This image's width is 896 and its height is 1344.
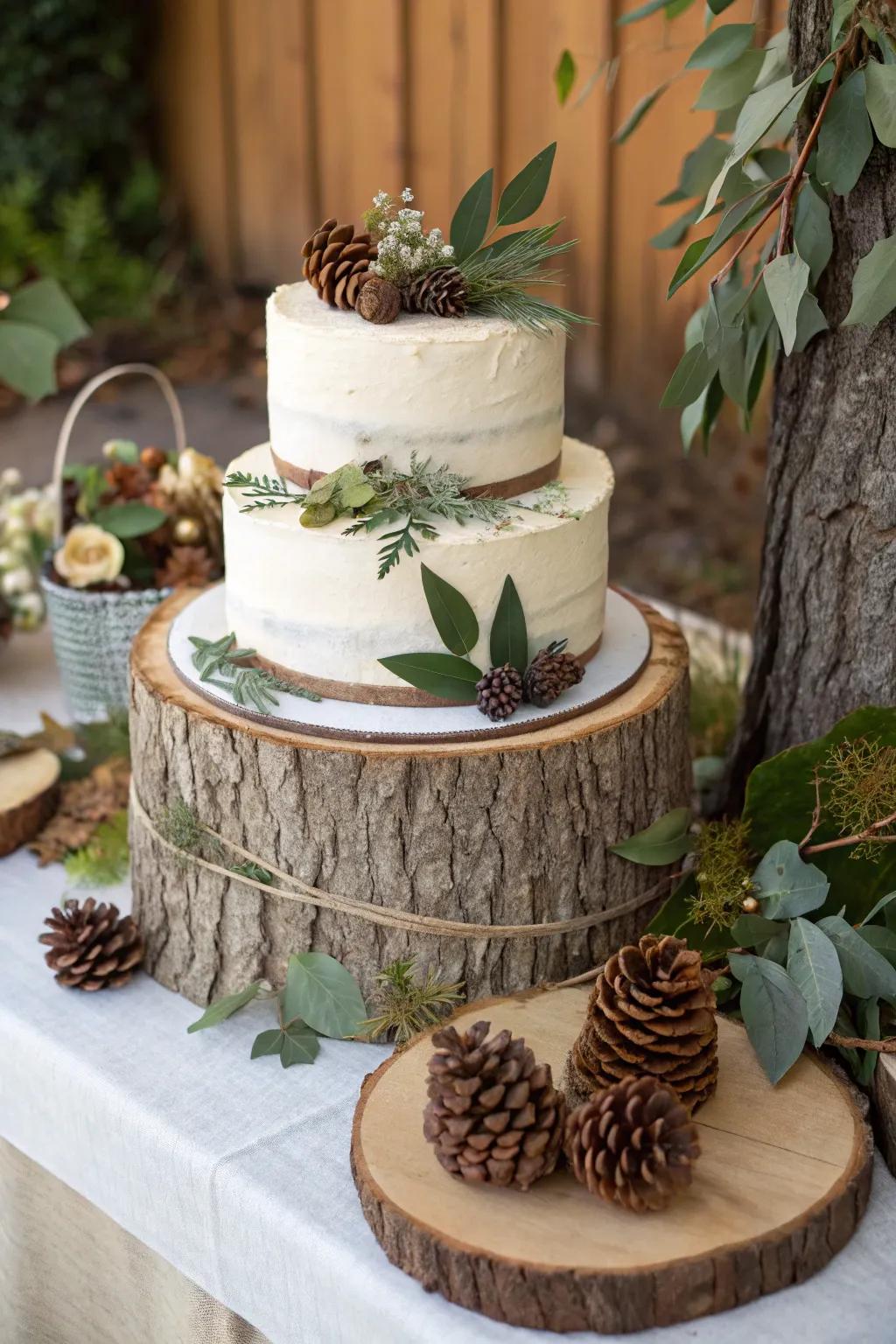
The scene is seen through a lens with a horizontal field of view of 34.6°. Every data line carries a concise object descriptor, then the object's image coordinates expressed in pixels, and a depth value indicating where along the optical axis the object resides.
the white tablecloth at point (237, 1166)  1.07
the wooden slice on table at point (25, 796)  1.70
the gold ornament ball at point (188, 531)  1.92
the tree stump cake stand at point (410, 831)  1.30
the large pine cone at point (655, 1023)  1.17
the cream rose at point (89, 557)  1.88
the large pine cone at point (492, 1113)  1.10
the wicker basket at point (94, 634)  1.86
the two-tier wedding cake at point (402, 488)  1.29
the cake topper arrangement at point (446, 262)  1.35
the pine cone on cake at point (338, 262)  1.35
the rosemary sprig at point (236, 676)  1.36
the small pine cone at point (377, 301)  1.31
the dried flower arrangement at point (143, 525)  1.89
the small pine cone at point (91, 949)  1.44
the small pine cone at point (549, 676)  1.35
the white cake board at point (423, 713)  1.32
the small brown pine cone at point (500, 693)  1.33
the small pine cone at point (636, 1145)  1.07
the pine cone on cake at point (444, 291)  1.35
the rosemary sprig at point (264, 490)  1.35
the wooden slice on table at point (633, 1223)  1.04
